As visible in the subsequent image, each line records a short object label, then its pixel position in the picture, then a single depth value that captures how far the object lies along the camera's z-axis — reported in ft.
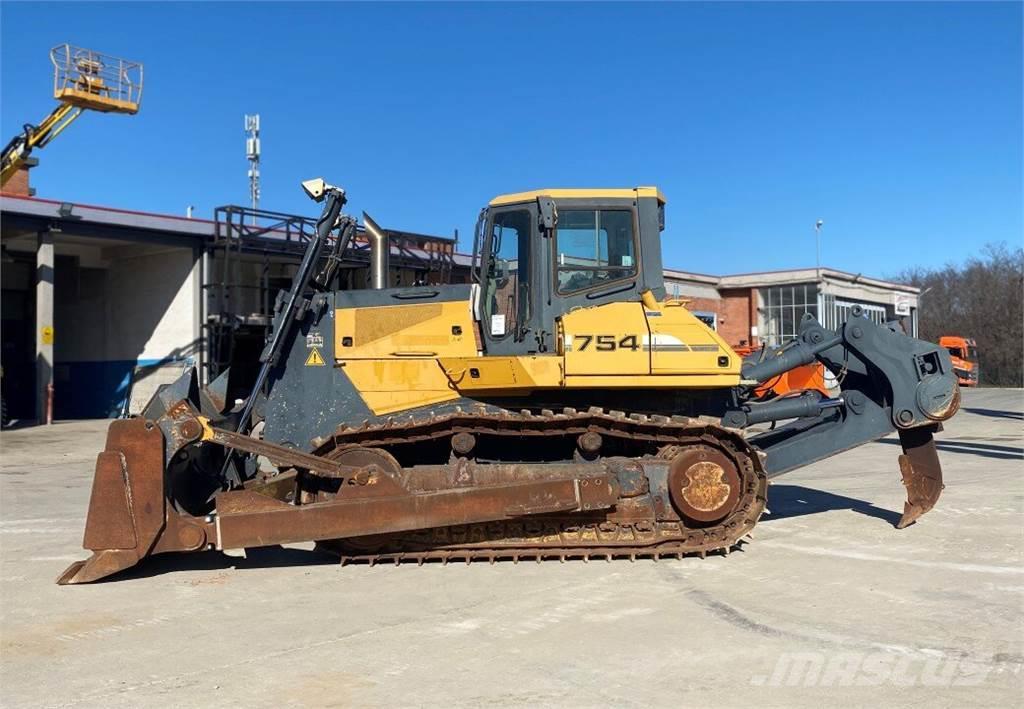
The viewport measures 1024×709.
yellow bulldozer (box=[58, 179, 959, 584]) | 22.81
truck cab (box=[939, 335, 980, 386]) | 121.08
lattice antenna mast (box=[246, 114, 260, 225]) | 110.22
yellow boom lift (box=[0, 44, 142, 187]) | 76.23
